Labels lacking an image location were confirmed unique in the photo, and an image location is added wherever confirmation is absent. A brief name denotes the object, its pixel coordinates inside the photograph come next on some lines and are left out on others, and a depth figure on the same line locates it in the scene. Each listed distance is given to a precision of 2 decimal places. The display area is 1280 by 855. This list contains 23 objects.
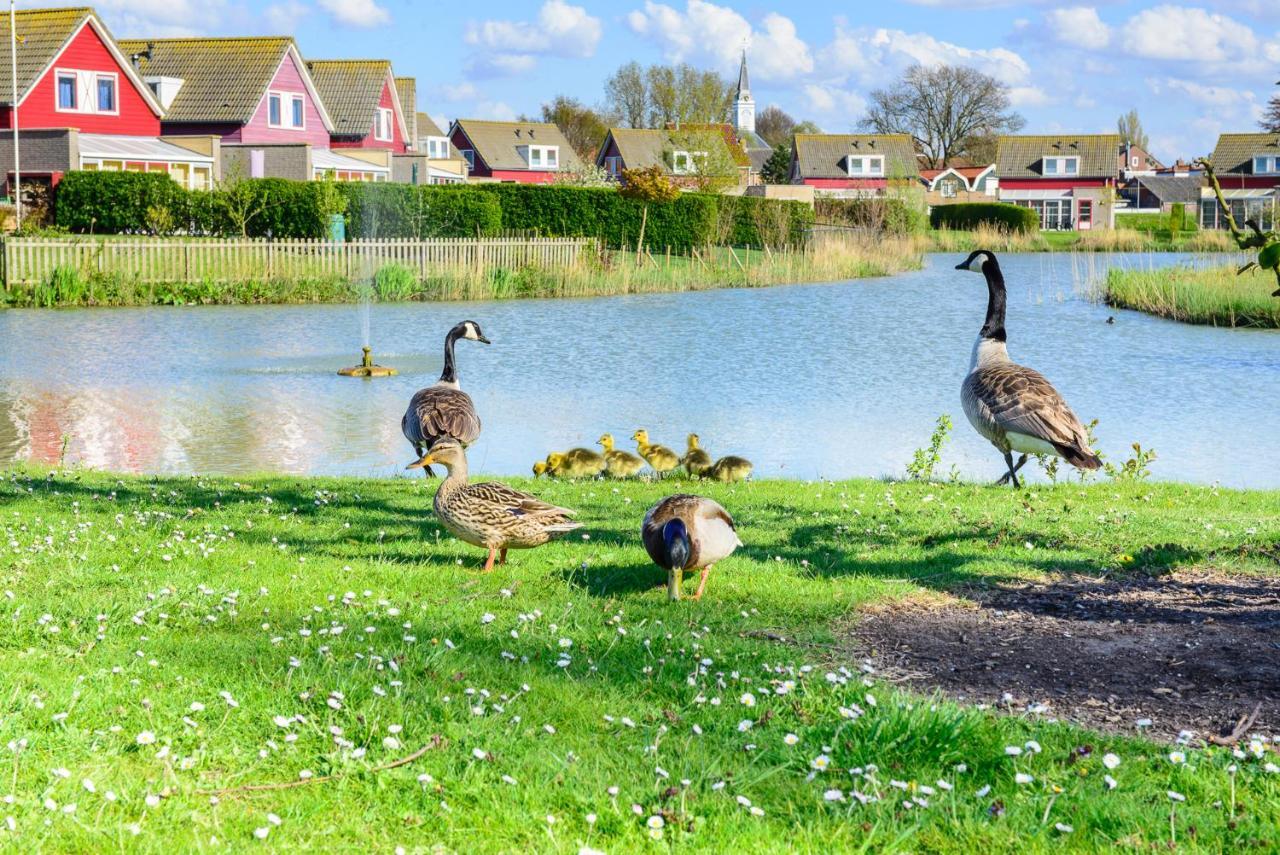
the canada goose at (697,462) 13.07
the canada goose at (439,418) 12.43
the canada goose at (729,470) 12.88
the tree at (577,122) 129.75
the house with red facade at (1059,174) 108.31
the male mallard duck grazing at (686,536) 7.17
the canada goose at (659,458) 13.58
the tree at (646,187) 48.56
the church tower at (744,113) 170.25
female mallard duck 7.76
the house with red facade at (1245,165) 97.12
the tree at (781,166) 114.38
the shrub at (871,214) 67.62
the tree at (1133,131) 166.00
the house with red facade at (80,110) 52.44
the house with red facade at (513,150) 103.69
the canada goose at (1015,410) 11.49
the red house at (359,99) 74.69
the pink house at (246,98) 62.53
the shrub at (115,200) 41.78
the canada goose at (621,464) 13.16
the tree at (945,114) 113.88
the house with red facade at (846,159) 107.44
